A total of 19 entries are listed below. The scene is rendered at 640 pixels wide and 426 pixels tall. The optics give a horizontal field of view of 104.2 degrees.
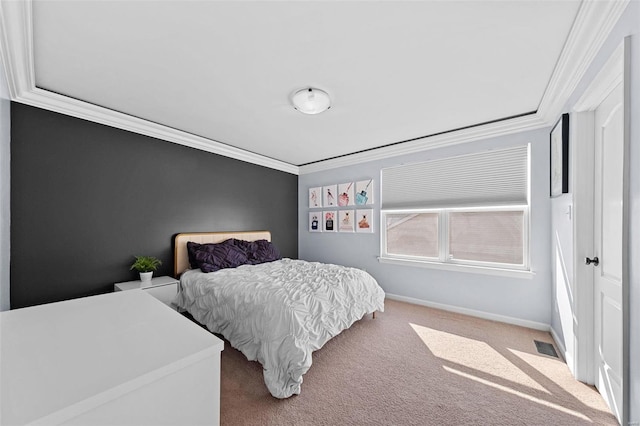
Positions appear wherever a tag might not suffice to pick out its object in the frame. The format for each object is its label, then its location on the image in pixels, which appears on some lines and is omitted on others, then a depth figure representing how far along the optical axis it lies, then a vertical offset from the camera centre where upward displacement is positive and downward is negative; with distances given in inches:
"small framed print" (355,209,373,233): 164.6 -5.1
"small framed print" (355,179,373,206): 164.6 +13.6
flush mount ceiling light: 89.8 +42.1
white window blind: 119.0 +17.2
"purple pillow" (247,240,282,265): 146.0 -24.3
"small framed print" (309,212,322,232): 190.5 -7.1
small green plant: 112.2 -23.9
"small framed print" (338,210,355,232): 172.7 -5.4
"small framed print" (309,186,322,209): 189.5 +11.8
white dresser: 22.3 -16.7
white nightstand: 106.8 -32.9
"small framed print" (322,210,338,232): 181.5 -6.5
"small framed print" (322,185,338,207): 180.9 +12.3
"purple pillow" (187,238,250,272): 123.9 -23.0
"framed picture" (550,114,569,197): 84.2 +20.5
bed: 73.7 -33.8
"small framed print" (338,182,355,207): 172.9 +13.0
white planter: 111.1 -29.5
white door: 62.7 -9.0
